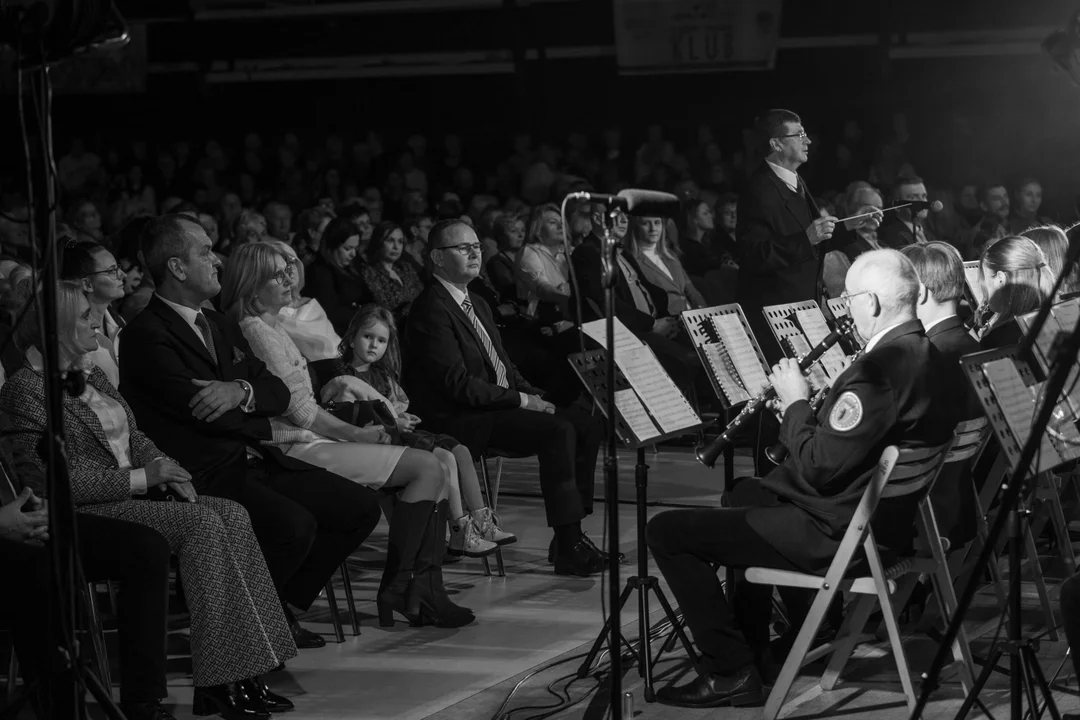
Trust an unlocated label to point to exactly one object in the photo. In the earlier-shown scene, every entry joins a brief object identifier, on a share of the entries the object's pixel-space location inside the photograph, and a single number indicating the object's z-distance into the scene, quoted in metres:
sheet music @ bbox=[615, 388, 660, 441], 7.67
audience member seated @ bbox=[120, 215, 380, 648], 8.07
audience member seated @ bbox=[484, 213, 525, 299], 16.05
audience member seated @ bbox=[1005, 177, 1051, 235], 19.30
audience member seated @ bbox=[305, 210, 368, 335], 13.84
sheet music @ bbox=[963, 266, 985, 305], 12.21
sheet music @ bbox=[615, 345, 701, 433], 7.87
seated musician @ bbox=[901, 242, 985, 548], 7.68
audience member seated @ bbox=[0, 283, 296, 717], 7.12
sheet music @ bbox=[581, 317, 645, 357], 8.04
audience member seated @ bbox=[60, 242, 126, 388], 8.99
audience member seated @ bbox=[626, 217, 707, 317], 15.20
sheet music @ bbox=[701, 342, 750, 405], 8.26
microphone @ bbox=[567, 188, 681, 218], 6.37
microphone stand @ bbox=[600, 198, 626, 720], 6.00
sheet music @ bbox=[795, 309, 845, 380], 9.54
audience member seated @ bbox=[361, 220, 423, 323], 14.15
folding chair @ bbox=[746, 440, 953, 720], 6.84
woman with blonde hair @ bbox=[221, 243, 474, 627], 9.19
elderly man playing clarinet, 6.91
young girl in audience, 9.97
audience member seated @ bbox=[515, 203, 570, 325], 14.85
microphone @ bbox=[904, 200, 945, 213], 13.00
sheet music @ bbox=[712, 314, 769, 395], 8.37
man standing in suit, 12.30
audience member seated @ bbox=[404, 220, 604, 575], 10.57
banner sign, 24.61
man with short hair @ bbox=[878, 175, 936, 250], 14.88
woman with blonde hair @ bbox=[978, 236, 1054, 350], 9.71
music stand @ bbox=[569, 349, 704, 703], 7.57
